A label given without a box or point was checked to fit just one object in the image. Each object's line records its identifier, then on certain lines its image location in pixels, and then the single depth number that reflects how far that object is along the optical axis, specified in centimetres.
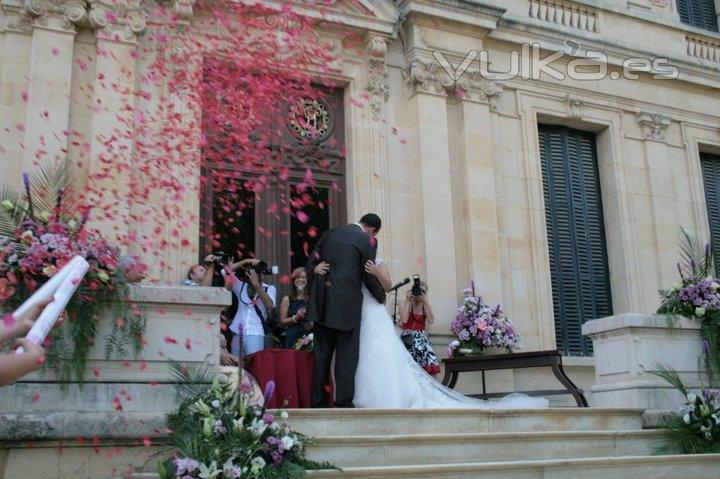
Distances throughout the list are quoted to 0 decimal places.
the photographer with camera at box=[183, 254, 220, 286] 964
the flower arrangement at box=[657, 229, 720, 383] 931
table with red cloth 855
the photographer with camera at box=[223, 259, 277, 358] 946
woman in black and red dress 1084
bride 817
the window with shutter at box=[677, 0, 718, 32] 1648
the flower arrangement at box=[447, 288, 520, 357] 1152
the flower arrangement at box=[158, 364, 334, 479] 554
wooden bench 960
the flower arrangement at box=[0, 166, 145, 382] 619
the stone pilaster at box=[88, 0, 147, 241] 1021
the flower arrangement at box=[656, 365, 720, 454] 811
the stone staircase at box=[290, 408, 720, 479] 665
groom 807
